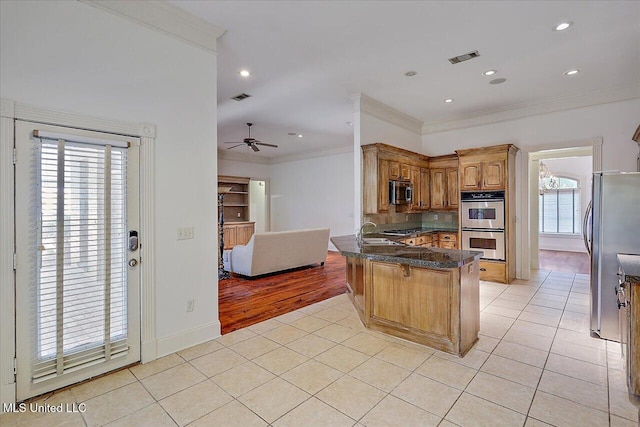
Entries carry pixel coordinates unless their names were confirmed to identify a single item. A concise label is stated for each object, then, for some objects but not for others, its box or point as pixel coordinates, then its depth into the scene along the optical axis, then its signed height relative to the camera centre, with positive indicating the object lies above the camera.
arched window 9.15 +0.12
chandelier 9.31 +0.85
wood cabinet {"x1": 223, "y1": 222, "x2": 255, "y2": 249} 9.55 -0.64
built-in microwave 5.40 +0.35
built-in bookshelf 10.14 +0.35
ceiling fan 6.75 +1.49
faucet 4.22 -0.36
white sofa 5.71 -0.77
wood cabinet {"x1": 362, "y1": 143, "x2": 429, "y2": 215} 5.11 +0.66
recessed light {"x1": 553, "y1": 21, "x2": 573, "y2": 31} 3.16 +1.88
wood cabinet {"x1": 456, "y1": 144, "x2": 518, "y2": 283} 5.40 +0.56
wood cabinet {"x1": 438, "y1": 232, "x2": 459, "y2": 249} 6.08 -0.54
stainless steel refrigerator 3.14 -0.24
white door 2.25 -0.33
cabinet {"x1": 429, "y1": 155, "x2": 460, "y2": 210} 6.25 +0.59
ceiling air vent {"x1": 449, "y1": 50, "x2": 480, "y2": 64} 3.76 +1.88
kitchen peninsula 2.83 -0.79
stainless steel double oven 5.46 -0.20
